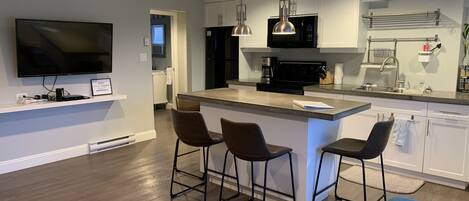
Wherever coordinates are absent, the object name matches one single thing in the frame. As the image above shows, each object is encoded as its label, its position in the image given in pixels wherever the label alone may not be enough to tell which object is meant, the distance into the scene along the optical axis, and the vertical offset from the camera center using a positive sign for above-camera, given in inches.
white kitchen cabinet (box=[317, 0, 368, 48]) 173.0 +18.4
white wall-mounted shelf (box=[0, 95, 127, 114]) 147.9 -18.8
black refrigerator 236.8 +3.0
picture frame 183.6 -13.0
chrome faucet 171.0 -4.9
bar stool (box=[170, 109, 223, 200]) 118.0 -22.5
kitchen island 113.0 -21.1
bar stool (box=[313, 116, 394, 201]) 104.2 -25.1
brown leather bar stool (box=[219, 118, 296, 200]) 103.0 -23.2
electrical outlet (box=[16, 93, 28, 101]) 158.7 -15.3
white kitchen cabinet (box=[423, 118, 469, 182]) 137.5 -32.7
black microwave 185.9 +13.7
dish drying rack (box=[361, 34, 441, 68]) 171.9 +4.5
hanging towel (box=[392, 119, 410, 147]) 148.5 -27.7
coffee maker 219.1 -3.1
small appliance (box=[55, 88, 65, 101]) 164.4 -15.1
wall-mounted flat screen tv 153.7 +5.9
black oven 190.4 -7.9
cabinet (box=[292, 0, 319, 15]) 187.5 +28.5
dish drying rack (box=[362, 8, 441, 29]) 159.9 +19.4
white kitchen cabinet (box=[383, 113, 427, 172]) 146.2 -34.9
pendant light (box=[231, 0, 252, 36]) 139.3 +12.3
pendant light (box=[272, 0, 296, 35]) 125.6 +12.6
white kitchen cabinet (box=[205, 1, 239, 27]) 227.1 +30.5
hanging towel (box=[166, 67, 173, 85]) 290.8 -10.9
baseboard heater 186.4 -43.1
